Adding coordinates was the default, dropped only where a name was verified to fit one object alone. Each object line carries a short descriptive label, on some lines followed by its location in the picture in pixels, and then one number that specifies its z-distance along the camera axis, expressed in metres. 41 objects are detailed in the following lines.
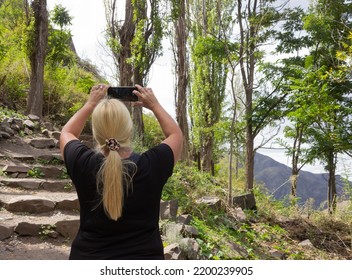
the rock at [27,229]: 4.56
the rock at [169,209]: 5.28
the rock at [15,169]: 6.39
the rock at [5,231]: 4.41
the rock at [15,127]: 8.41
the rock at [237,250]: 4.86
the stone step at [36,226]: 4.54
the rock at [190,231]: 4.74
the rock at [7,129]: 7.99
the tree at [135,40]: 9.30
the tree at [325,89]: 6.93
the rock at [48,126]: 9.39
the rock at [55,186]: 6.22
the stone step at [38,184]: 6.01
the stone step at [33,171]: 6.43
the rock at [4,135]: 7.76
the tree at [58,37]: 11.66
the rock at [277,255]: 5.29
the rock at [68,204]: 5.41
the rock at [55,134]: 9.05
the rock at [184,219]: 5.23
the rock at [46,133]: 8.91
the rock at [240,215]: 6.33
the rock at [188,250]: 4.19
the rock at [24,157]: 7.08
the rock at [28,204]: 5.14
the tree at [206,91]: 12.93
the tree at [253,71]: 7.77
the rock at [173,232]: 4.40
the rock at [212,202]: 6.30
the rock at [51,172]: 6.76
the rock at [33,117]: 9.41
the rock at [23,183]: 6.00
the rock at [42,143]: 8.07
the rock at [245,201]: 7.09
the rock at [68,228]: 4.71
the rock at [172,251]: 3.89
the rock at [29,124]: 8.83
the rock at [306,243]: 6.05
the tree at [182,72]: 12.16
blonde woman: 1.61
